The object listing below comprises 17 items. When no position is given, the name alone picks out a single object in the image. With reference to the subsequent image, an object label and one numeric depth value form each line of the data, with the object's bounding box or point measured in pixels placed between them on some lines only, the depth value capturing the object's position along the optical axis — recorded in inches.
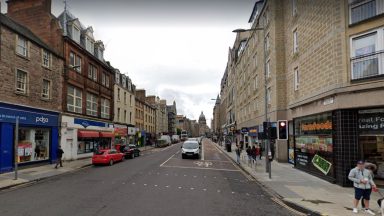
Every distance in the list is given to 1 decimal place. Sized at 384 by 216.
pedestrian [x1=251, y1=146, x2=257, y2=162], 808.9
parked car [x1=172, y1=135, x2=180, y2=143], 3354.8
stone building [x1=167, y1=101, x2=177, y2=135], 4563.7
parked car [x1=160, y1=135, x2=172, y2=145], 2390.1
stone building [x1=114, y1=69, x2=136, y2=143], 1694.1
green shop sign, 580.6
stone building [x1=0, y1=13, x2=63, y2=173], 729.6
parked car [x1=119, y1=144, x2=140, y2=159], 1203.2
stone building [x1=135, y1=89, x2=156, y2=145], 2264.3
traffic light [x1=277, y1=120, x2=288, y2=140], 607.5
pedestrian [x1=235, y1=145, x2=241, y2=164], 954.5
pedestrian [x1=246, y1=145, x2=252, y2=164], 831.0
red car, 924.0
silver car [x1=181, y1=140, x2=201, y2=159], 1155.3
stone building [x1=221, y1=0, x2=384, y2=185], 503.8
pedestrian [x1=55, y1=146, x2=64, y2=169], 834.2
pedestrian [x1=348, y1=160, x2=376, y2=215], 347.3
